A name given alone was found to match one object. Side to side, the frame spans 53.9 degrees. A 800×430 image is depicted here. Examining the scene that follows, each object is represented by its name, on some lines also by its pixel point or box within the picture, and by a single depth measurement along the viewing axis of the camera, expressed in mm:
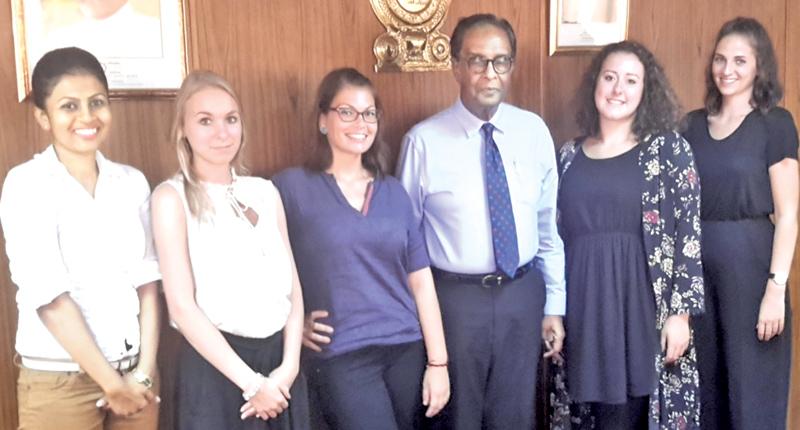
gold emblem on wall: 2471
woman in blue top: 2004
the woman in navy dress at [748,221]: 2463
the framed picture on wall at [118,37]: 1947
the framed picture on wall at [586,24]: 2779
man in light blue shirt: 2217
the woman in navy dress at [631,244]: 2309
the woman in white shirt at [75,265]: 1694
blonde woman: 1800
